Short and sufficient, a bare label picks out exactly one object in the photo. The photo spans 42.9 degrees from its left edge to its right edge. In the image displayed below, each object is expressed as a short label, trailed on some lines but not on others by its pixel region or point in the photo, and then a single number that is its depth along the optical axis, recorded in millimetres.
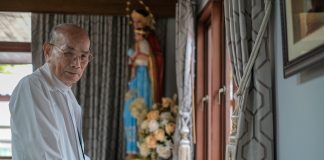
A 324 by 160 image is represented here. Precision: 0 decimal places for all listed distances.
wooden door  2826
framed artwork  1066
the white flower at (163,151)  3597
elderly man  1482
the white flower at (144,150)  3663
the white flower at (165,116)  3713
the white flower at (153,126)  3621
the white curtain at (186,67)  3332
